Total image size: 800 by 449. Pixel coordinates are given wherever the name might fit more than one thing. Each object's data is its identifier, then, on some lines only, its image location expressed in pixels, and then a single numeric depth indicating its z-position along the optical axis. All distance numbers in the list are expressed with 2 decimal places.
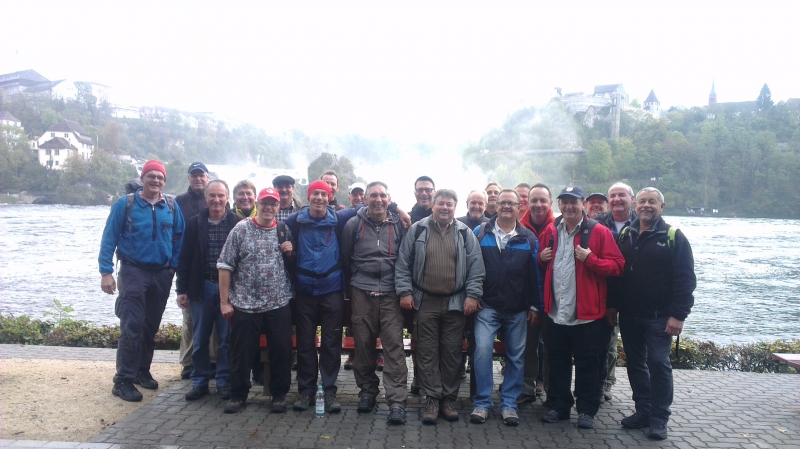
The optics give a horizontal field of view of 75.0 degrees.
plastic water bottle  4.64
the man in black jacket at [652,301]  4.30
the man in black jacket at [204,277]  4.96
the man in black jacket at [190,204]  5.61
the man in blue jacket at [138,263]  4.97
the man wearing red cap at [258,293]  4.61
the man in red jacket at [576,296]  4.47
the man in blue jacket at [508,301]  4.69
